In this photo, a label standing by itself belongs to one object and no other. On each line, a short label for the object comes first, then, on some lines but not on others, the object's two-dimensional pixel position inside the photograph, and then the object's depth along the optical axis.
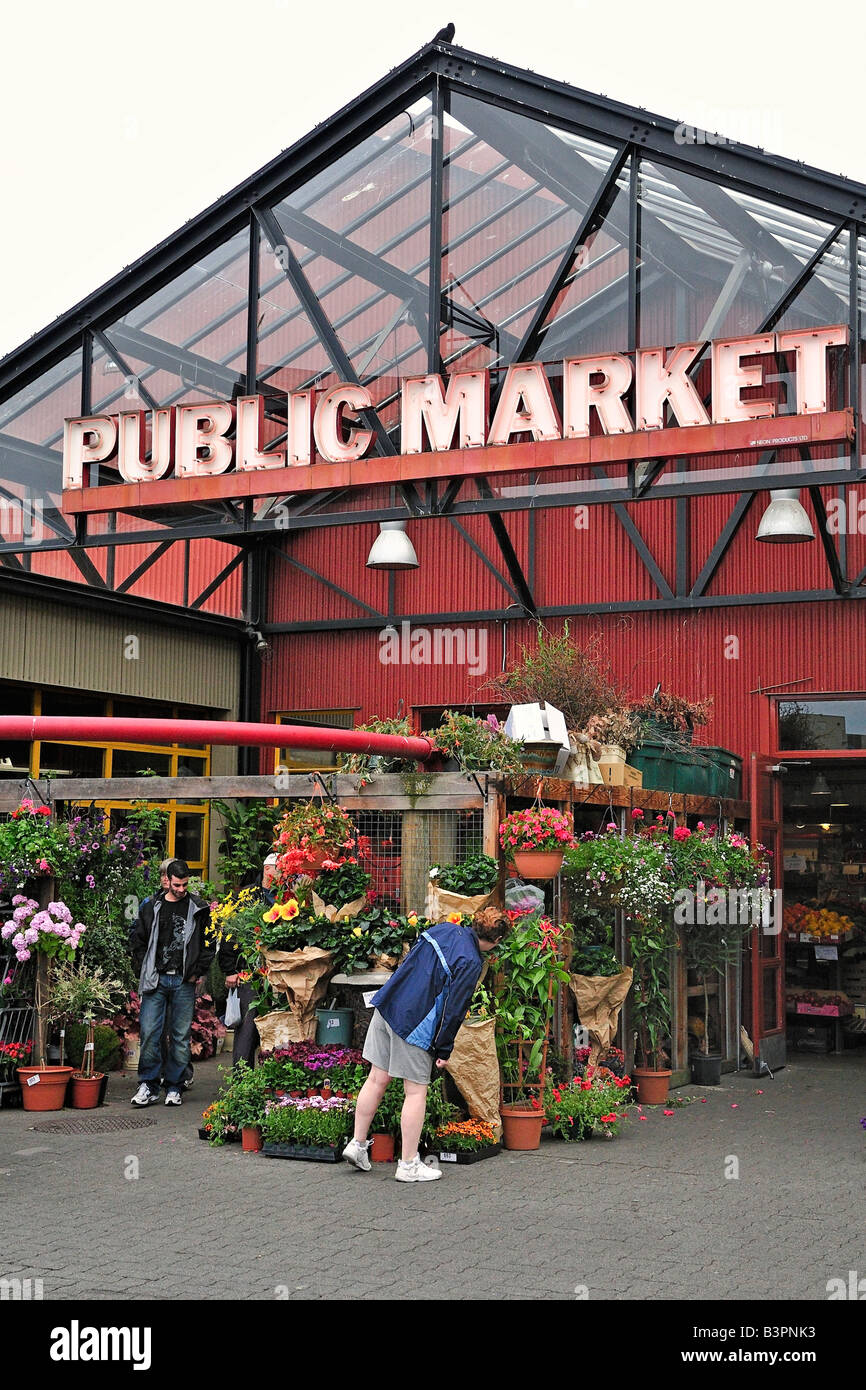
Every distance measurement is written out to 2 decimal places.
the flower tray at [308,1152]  9.41
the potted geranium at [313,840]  10.16
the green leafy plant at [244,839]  16.20
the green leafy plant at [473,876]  10.05
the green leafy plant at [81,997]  11.48
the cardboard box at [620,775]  11.91
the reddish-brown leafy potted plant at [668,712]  13.34
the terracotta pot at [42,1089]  11.29
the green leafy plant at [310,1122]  9.47
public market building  13.13
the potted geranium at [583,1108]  10.34
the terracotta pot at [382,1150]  9.50
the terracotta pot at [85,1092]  11.43
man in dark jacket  11.71
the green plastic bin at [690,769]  12.94
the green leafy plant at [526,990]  10.02
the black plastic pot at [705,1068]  13.44
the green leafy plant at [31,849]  11.41
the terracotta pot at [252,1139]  9.79
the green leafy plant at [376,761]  10.55
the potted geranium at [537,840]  10.07
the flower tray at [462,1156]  9.47
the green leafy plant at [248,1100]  9.80
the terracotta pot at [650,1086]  12.30
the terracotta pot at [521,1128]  9.99
